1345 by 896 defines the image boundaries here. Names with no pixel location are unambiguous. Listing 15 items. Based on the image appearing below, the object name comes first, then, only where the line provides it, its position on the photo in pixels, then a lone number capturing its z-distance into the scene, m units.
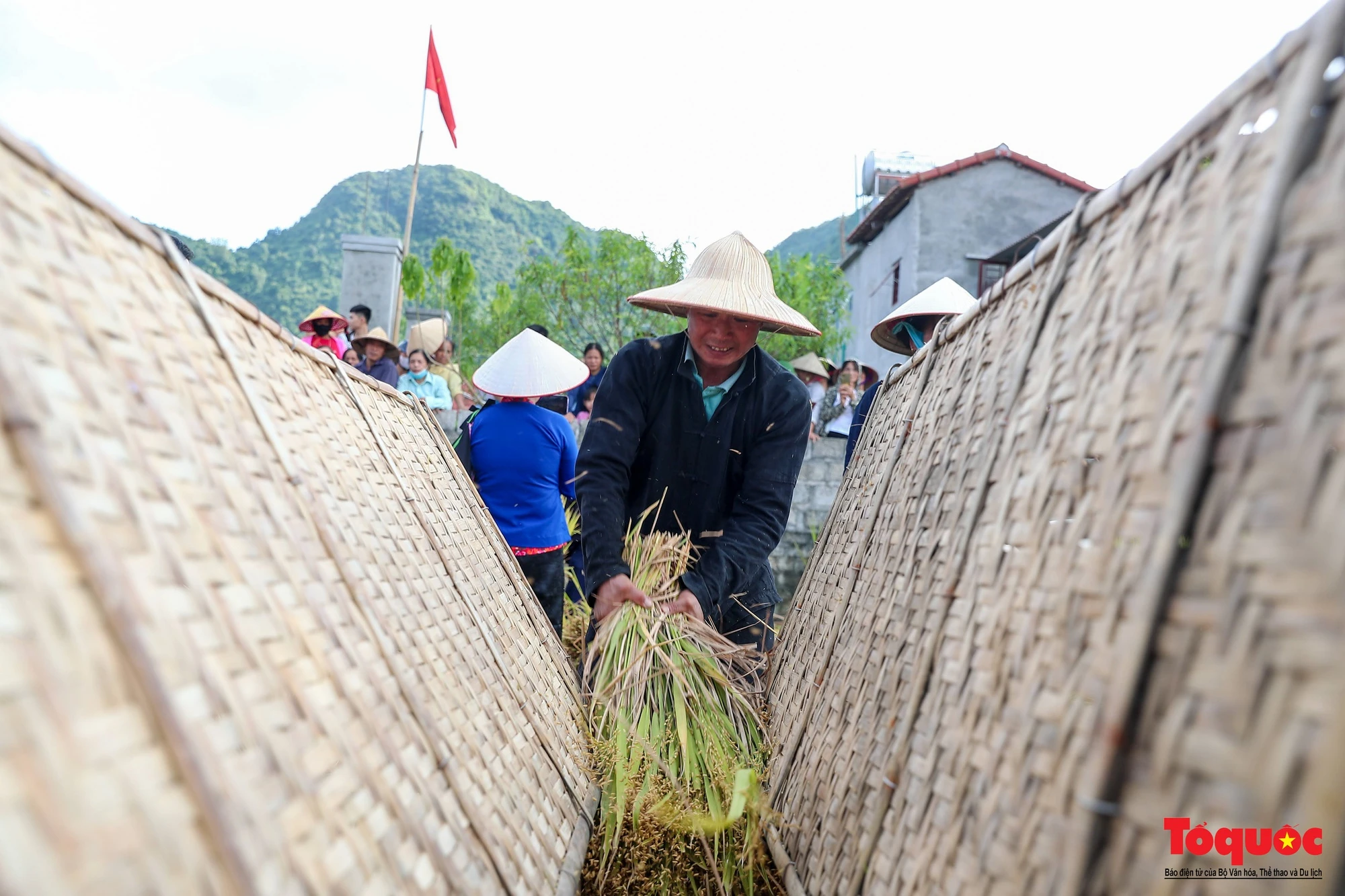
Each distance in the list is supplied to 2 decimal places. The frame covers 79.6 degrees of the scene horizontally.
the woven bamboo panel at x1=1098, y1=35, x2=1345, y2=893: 0.51
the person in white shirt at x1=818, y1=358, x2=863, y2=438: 7.45
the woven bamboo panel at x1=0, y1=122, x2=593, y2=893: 0.50
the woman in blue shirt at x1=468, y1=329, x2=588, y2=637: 3.76
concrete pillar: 9.80
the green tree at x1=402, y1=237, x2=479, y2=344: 13.58
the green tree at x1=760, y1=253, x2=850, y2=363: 15.35
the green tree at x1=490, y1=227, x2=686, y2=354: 15.38
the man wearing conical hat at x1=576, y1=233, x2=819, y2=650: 2.59
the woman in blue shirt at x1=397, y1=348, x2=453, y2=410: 7.02
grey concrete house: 15.51
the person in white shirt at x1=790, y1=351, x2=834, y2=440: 8.34
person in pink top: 6.73
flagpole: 10.12
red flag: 12.18
